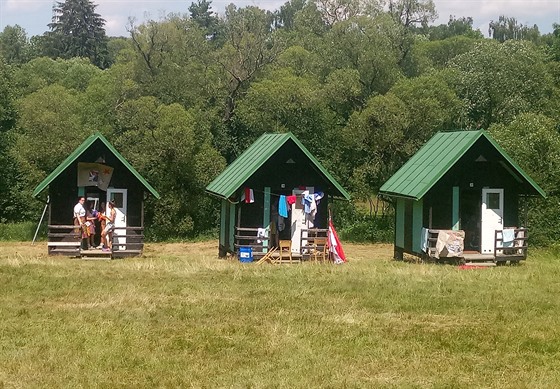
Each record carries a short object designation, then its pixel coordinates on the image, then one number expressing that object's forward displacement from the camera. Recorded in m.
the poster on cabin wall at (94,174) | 29.80
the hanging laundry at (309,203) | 27.45
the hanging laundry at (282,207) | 27.23
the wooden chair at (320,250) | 26.84
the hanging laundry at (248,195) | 27.19
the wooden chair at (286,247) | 26.58
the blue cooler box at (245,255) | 26.42
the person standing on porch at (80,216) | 28.62
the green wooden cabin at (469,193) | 26.16
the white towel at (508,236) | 26.16
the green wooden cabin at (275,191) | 27.17
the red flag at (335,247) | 26.38
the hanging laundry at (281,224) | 28.17
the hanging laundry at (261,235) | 27.09
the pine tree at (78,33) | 84.94
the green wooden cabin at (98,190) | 29.52
